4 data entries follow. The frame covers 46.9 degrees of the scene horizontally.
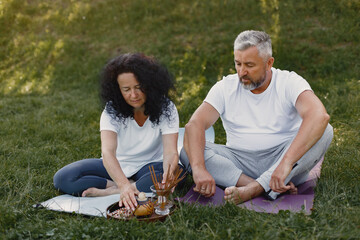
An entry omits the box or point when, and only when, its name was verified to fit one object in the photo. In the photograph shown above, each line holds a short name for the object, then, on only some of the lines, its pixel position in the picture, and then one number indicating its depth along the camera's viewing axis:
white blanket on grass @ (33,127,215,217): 3.12
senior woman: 3.44
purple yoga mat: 3.01
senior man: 3.19
